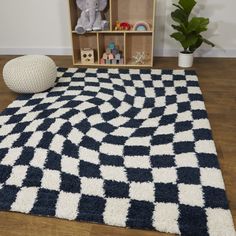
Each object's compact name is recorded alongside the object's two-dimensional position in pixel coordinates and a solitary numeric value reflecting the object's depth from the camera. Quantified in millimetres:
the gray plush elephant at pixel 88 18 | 2654
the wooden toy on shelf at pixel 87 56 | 2832
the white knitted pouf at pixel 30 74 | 2004
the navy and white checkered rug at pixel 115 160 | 1121
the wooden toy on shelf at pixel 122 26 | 2725
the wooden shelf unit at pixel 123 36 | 2713
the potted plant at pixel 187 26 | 2387
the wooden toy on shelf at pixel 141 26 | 2699
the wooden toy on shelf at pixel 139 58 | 2807
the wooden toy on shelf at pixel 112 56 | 2781
